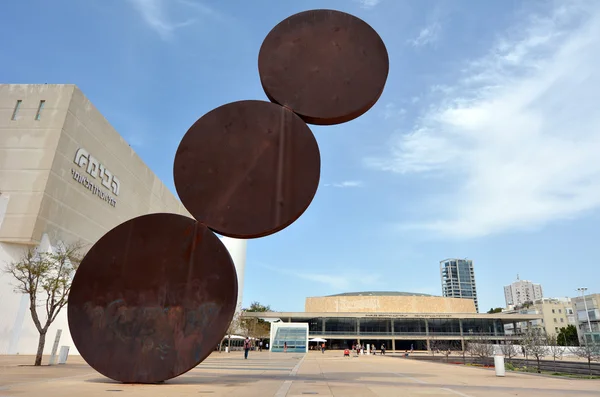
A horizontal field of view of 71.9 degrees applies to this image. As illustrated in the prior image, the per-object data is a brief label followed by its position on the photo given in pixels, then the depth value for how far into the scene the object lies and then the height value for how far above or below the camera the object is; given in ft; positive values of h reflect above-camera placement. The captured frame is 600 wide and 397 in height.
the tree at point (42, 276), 56.75 +7.22
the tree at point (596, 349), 86.17 +1.07
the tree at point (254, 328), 178.16 +5.91
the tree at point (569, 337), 263.04 +9.77
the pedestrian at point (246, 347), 91.82 -1.37
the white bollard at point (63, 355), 58.23 -2.89
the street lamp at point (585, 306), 233.35 +28.17
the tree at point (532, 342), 70.23 +1.93
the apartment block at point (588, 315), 245.86 +22.71
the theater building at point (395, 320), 225.97 +13.60
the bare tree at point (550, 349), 113.09 +1.00
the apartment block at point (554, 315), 311.68 +27.27
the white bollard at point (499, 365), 45.68 -1.56
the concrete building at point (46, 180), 86.38 +34.06
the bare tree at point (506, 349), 91.93 +0.34
